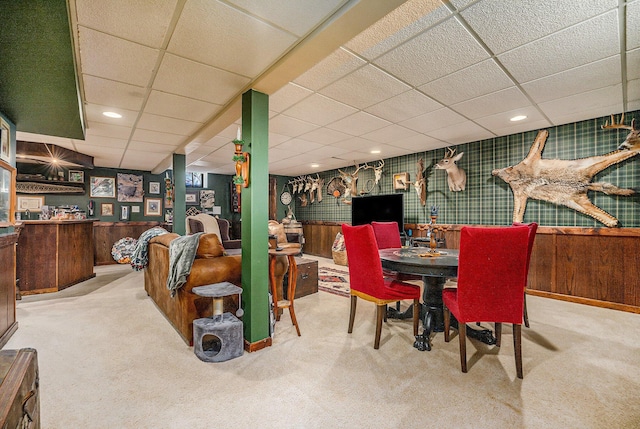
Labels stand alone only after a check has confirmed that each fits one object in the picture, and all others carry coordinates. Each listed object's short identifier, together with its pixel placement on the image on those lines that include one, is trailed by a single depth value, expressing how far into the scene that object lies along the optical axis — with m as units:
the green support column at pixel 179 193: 5.49
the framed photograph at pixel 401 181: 6.00
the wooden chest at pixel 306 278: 4.09
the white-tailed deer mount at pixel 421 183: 5.64
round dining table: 2.36
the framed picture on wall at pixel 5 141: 3.14
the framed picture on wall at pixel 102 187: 7.05
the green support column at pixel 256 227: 2.53
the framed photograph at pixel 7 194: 2.98
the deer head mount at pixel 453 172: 5.09
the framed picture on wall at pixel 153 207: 7.70
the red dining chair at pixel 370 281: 2.53
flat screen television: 5.82
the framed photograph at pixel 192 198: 8.09
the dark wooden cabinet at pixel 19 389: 0.72
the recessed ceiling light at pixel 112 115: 3.46
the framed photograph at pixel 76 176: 6.77
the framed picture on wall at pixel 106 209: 7.16
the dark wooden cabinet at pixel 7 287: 2.64
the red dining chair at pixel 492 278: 2.01
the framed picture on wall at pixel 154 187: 7.78
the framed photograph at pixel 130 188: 7.38
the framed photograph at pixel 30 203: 6.15
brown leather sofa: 2.58
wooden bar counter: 4.23
